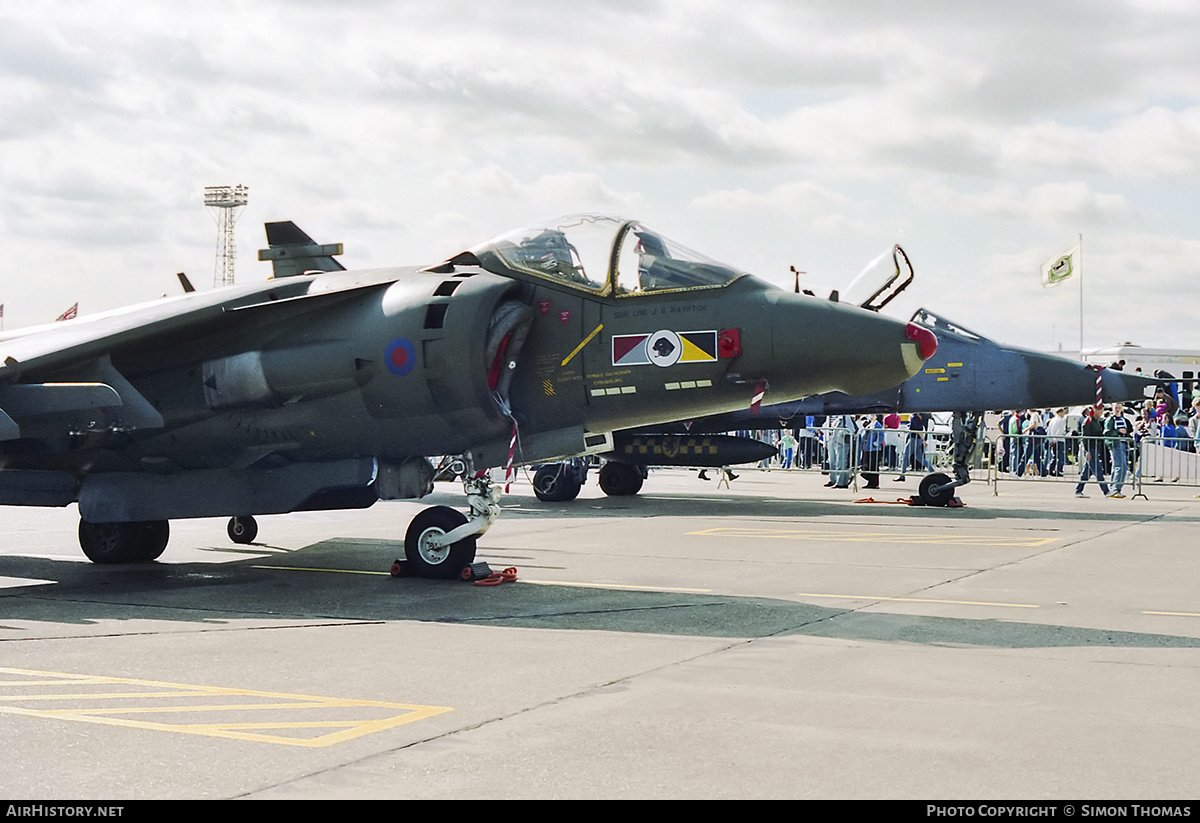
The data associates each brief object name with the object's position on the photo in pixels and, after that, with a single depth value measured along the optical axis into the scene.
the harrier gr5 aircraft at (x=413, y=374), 9.09
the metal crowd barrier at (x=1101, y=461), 22.66
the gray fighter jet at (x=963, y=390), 17.41
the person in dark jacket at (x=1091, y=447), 22.55
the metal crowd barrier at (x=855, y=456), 24.44
